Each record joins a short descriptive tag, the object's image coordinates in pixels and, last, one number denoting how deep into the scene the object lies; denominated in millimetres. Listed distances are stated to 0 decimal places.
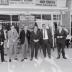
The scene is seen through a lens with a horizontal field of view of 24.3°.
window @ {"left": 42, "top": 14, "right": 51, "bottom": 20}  11480
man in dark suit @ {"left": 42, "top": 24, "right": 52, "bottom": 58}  8389
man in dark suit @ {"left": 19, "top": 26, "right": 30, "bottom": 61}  8154
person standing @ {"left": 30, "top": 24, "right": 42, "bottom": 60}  8129
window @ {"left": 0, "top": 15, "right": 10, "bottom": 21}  10871
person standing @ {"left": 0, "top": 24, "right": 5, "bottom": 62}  7909
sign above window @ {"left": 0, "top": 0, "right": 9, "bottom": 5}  11079
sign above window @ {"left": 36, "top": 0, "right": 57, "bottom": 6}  10794
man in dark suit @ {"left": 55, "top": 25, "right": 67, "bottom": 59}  8338
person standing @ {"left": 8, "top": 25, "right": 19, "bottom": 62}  8169
